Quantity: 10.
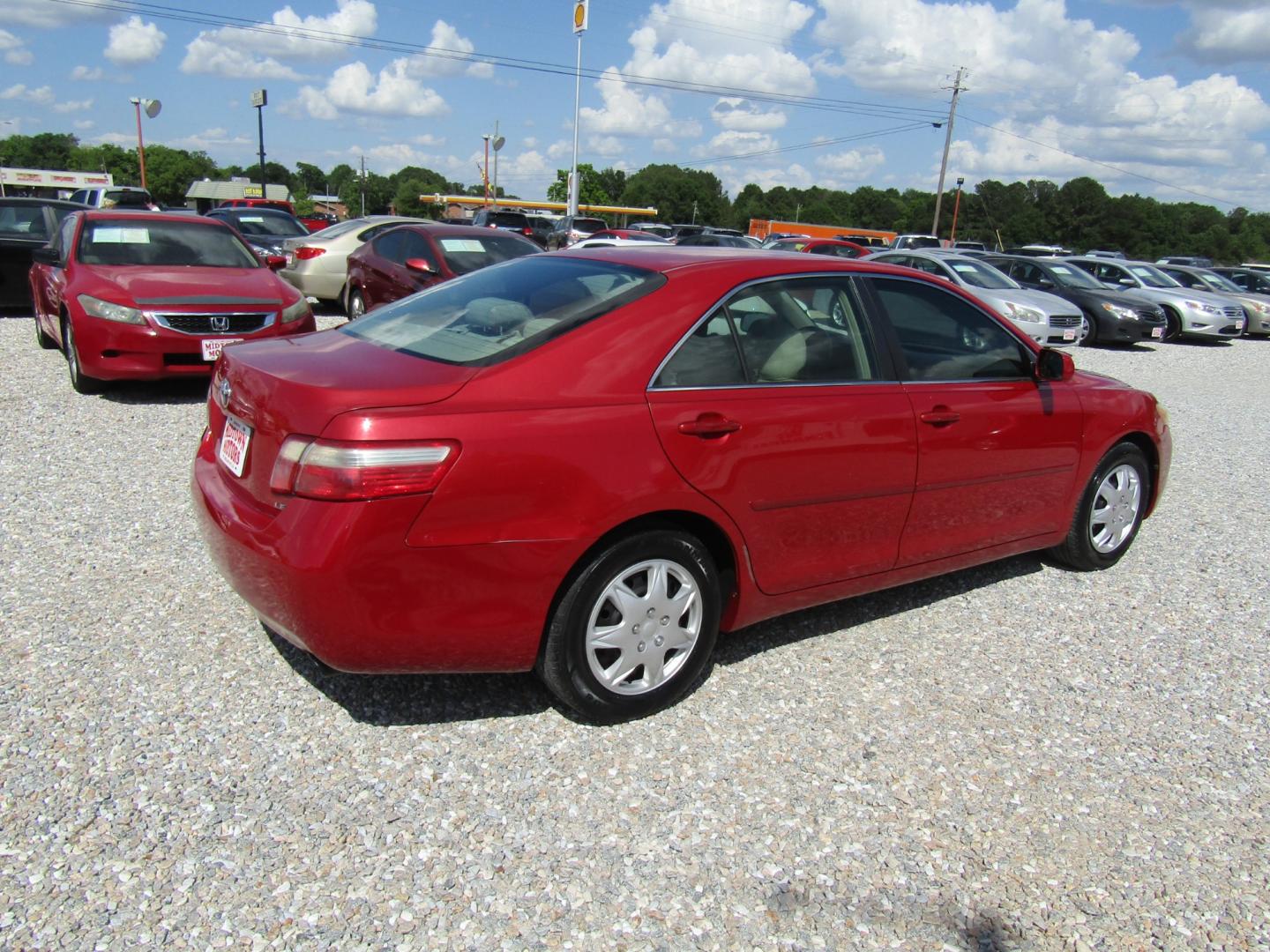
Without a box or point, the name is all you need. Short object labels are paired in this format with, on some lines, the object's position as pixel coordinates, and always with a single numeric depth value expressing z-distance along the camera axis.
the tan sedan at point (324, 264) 12.92
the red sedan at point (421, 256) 9.96
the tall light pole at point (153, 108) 43.55
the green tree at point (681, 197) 127.50
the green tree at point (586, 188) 119.31
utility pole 52.16
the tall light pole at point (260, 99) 39.22
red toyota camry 2.61
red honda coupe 6.95
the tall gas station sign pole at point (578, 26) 37.38
